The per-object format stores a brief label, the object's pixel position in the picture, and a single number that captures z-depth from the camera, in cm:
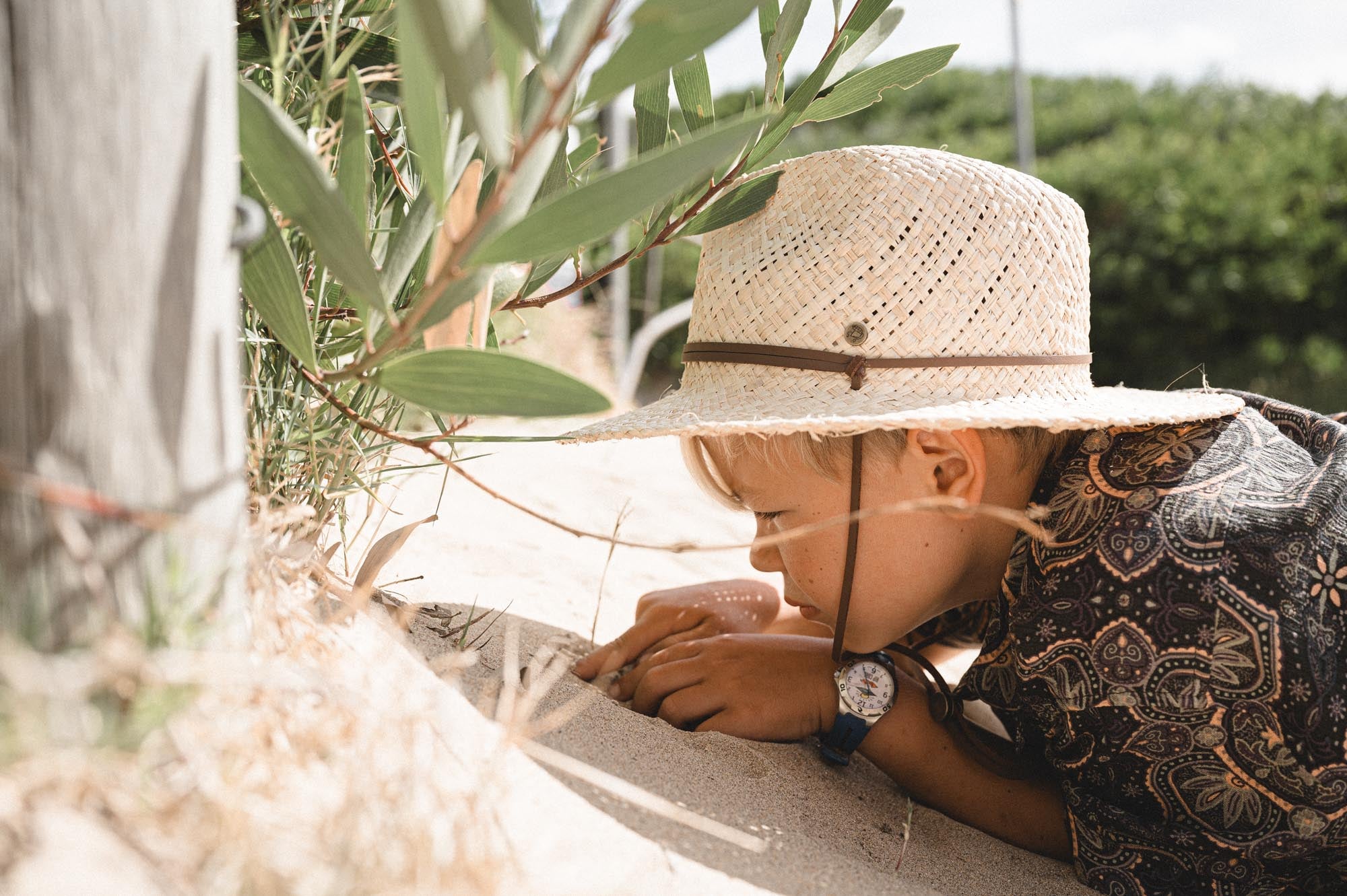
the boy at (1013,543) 72
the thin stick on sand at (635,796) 58
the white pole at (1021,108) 735
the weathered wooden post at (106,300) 50
